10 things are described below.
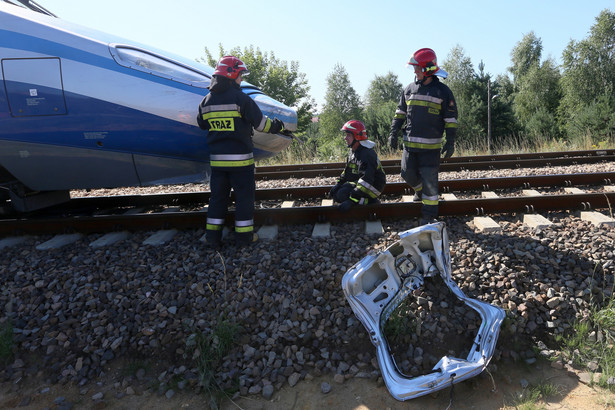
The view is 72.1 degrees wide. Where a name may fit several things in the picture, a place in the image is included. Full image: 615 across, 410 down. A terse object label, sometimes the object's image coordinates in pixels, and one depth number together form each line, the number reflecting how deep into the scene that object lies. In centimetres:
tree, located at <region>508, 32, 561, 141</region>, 5403
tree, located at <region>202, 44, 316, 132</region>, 4628
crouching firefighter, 550
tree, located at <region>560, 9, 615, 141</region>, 4512
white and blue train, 481
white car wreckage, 281
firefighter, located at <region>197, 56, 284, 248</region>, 453
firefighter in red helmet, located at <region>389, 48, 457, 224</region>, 493
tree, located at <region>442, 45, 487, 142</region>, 3459
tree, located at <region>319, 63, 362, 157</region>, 7169
